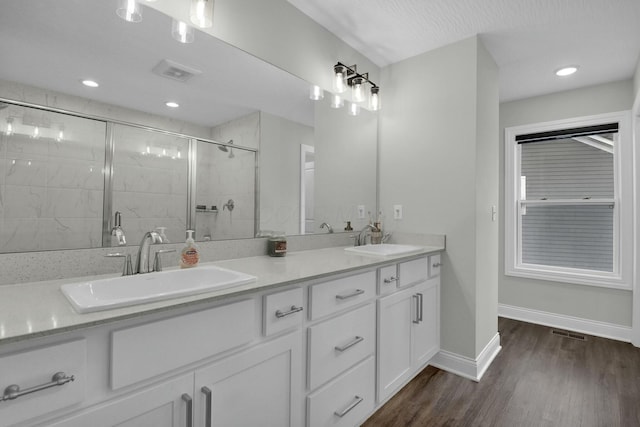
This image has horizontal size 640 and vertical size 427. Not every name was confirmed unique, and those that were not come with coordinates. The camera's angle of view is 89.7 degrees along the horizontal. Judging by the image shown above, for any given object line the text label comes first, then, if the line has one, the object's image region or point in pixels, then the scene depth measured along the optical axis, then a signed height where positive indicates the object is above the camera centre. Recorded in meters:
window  3.00 +0.20
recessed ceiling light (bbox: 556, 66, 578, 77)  2.79 +1.32
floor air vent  2.98 -1.09
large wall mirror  1.12 +0.37
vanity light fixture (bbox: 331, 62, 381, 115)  2.28 +1.01
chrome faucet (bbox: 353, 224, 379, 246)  2.53 -0.14
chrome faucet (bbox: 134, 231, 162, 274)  1.25 -0.14
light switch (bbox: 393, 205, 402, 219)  2.63 +0.06
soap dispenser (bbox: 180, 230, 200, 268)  1.39 -0.17
